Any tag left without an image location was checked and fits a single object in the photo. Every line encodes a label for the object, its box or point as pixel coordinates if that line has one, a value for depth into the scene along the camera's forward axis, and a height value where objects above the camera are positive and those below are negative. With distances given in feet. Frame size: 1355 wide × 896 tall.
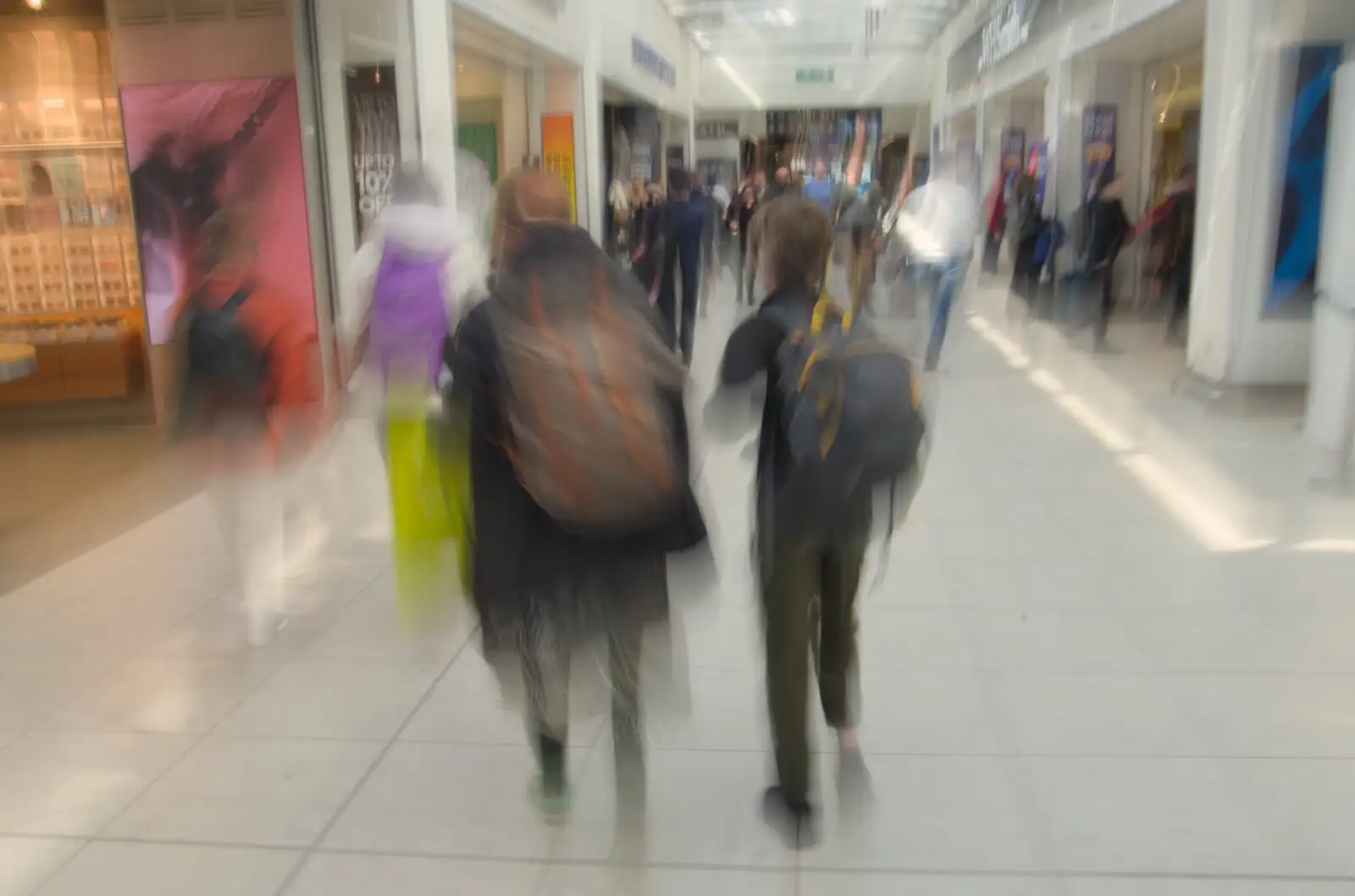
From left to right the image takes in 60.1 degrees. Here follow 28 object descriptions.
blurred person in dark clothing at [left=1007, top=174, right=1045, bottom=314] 39.45 -2.19
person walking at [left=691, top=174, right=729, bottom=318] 29.99 -1.72
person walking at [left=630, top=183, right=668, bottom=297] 28.30 -1.80
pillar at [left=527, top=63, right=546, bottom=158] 42.01 +2.70
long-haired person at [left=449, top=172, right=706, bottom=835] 7.34 -1.72
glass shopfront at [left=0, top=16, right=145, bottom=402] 25.17 -0.74
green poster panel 41.78 +1.30
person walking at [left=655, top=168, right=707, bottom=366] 28.84 -1.80
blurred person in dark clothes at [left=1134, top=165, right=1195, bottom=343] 32.68 -1.77
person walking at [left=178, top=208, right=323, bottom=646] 12.17 -2.02
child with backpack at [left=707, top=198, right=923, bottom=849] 8.02 -1.85
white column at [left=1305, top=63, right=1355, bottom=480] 19.24 -2.45
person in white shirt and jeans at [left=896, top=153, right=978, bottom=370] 28.14 -1.34
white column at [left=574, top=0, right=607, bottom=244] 42.98 +1.84
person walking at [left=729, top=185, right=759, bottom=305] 45.52 -1.67
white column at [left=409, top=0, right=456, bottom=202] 25.44 +2.04
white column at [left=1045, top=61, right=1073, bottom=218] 42.47 +1.82
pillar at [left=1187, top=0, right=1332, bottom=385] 23.50 -0.42
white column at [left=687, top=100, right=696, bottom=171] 82.88 +3.04
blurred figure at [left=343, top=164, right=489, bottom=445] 13.16 -1.24
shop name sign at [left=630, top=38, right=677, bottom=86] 54.34 +5.68
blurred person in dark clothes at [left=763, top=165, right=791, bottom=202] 40.73 -0.32
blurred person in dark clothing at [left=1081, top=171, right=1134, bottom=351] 32.55 -1.89
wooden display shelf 25.07 -3.98
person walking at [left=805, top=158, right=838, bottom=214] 37.04 -0.44
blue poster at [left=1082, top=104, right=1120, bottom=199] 41.91 +1.15
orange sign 42.45 +1.13
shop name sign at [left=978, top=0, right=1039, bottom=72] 47.65 +6.11
